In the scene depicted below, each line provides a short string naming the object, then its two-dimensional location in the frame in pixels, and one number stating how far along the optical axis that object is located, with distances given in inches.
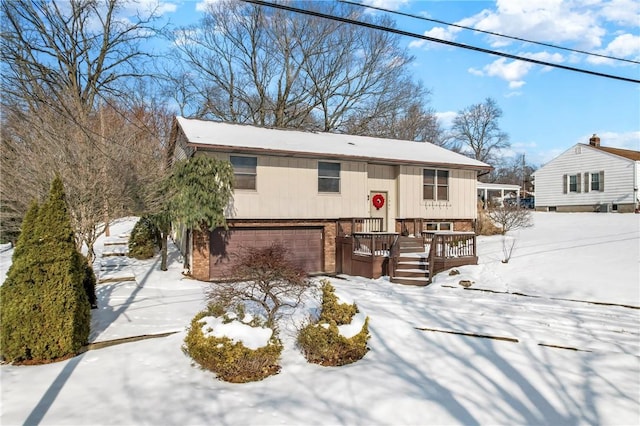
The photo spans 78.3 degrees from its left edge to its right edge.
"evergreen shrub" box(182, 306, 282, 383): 208.8
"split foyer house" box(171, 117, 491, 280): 531.2
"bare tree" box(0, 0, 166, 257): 386.9
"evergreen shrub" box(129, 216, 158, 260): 603.8
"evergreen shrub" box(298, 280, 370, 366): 230.2
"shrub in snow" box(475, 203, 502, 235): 792.3
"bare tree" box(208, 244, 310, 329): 252.5
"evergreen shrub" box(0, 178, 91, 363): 225.0
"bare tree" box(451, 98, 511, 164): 1961.1
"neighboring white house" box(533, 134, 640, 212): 988.6
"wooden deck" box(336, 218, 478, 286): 499.2
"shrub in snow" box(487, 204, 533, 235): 774.9
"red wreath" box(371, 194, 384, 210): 631.2
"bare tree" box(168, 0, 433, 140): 1109.1
